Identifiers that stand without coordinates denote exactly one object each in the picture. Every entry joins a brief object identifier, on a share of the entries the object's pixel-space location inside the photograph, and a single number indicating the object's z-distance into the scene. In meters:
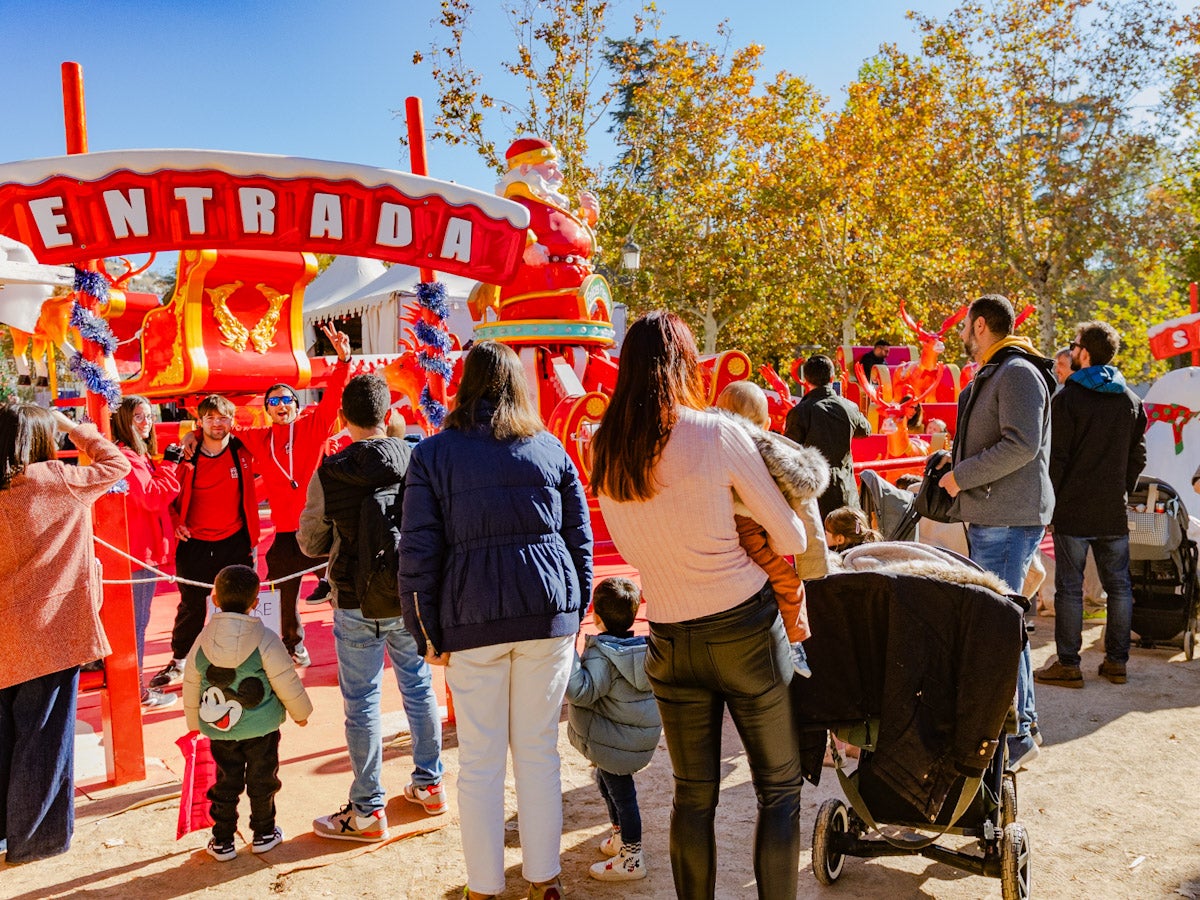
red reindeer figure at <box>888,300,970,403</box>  13.61
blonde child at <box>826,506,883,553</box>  4.26
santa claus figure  8.94
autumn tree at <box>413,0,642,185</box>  18.39
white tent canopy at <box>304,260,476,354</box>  19.19
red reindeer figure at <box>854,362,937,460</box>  10.04
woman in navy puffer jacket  2.72
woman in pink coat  3.35
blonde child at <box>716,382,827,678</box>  2.49
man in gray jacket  3.85
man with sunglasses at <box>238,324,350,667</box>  5.69
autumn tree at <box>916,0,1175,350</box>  19.83
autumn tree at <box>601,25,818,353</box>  21.69
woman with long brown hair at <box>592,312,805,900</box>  2.40
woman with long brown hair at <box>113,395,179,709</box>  5.02
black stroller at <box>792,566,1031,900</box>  2.68
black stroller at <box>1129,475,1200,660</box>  5.52
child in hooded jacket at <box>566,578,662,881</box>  3.11
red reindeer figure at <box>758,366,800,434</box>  9.65
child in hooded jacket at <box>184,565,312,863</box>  3.26
